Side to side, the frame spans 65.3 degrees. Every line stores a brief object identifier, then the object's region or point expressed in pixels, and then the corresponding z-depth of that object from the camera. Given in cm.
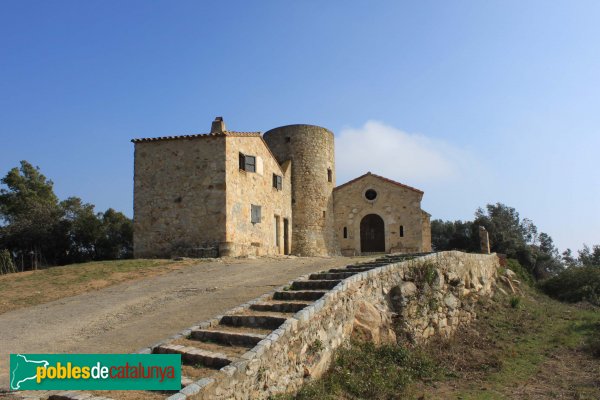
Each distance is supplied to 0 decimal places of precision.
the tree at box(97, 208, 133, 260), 2723
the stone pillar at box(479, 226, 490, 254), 2378
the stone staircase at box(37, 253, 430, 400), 619
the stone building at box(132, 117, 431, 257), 2062
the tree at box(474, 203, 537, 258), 3578
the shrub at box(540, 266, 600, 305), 2184
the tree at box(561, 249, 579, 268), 4403
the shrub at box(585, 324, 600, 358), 1162
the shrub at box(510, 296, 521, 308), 1713
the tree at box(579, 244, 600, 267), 3888
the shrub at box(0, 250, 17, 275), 2067
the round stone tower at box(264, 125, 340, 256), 2902
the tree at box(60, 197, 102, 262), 2655
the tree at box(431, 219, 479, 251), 3925
